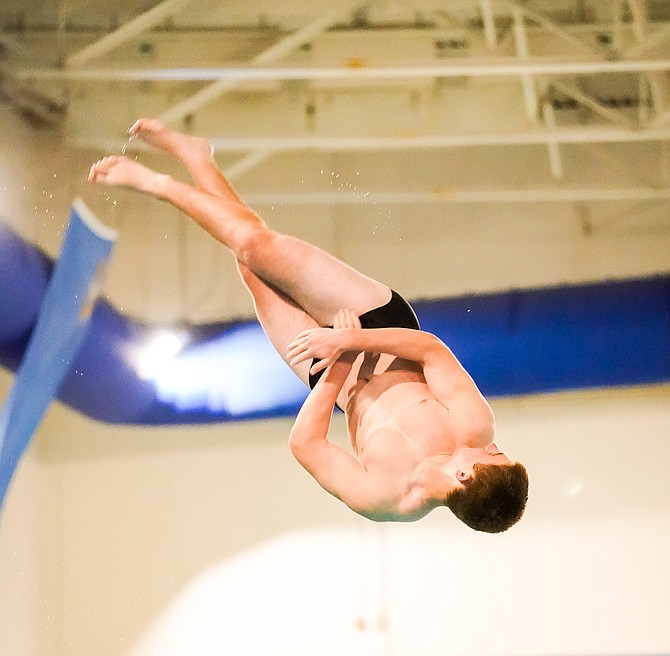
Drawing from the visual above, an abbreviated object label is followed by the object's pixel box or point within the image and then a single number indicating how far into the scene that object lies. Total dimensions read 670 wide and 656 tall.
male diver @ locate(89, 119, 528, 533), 8.42
